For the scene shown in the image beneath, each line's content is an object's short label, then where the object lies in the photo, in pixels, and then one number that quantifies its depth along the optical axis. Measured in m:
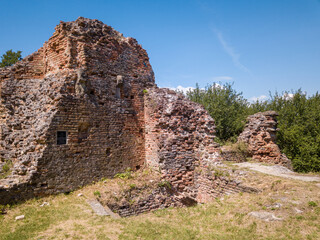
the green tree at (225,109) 18.23
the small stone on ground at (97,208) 6.17
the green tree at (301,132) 13.74
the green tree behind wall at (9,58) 21.59
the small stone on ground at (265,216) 5.04
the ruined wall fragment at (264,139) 12.27
